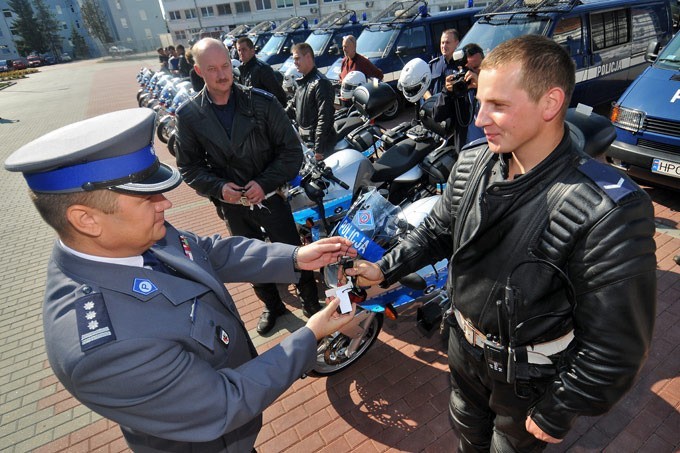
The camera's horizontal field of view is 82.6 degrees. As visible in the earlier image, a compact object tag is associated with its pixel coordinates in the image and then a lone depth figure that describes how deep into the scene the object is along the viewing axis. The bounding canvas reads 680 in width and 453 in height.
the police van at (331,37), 13.06
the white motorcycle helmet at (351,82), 5.66
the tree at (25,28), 55.38
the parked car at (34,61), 49.00
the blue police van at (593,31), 6.71
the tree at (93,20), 58.53
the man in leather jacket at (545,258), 1.29
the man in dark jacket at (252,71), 6.77
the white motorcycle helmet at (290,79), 10.09
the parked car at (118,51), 57.62
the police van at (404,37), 10.50
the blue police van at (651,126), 4.48
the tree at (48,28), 57.38
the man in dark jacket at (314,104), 5.31
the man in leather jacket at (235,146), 3.21
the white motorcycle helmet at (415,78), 4.82
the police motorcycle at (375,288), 2.67
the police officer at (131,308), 1.19
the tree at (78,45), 60.41
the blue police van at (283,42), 15.32
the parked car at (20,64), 45.81
